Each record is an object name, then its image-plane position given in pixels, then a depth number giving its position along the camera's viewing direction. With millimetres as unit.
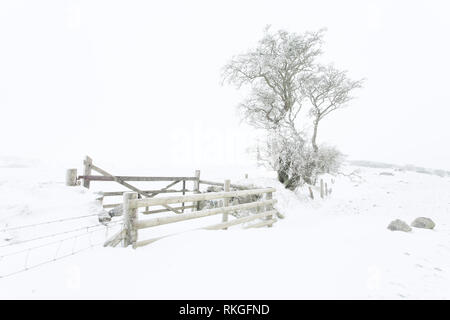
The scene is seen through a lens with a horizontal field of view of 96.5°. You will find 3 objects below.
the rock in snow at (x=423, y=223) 6719
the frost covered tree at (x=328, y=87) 14147
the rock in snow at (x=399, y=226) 6168
